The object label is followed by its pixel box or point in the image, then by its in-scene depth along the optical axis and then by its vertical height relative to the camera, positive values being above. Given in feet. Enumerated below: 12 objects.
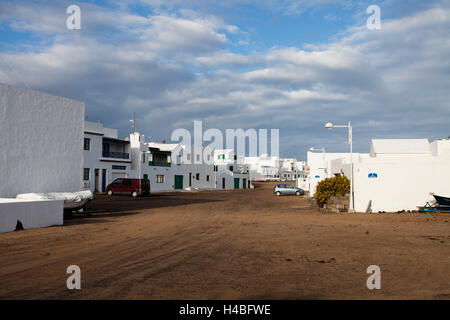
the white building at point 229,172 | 244.63 +3.38
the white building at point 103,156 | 140.05 +7.83
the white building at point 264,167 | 418.92 +11.34
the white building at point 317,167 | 127.34 +3.68
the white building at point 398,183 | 69.41 -1.07
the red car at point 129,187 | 132.87 -3.25
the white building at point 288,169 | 471.91 +9.70
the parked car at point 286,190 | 152.35 -4.96
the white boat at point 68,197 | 57.62 -2.95
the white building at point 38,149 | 50.80 +4.53
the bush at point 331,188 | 75.46 -2.13
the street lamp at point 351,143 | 70.69 +6.37
